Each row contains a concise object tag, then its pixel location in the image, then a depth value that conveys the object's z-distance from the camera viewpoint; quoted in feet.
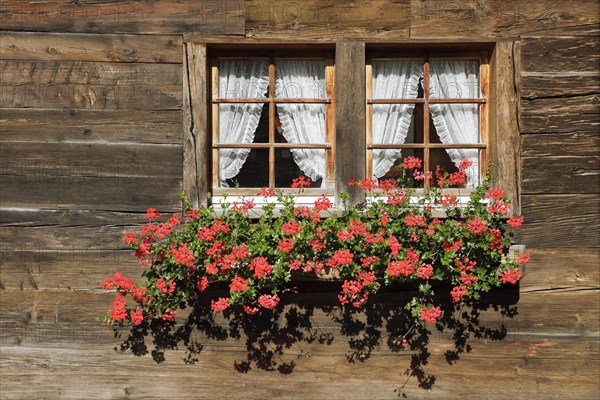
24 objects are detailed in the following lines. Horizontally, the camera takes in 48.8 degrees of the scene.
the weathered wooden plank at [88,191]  13.33
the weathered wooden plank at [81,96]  13.32
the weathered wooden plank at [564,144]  13.39
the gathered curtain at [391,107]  14.03
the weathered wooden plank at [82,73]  13.30
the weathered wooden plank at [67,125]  13.30
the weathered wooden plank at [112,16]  13.29
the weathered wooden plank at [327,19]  13.43
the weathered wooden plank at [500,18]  13.41
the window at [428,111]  13.99
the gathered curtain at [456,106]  14.08
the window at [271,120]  13.98
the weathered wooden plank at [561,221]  13.46
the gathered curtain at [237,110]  13.99
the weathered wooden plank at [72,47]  13.28
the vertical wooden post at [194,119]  13.35
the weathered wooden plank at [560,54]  13.39
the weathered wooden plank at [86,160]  13.30
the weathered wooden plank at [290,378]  13.41
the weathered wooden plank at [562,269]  13.48
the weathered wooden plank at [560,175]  13.43
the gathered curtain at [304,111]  14.05
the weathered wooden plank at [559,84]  13.38
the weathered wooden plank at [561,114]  13.39
